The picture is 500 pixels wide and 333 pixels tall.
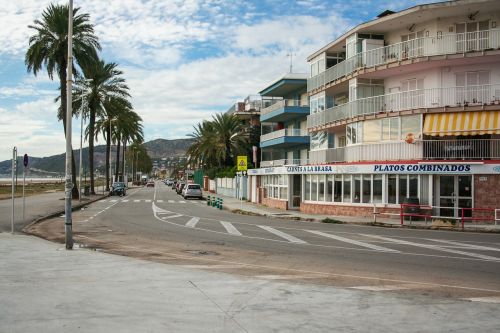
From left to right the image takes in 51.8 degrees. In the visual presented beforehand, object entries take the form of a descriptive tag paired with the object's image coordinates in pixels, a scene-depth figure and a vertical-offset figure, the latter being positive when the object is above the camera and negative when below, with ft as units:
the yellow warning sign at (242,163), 124.41 +2.36
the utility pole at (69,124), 48.88 +4.75
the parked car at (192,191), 183.21 -6.81
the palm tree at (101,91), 175.22 +28.05
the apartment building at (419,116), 88.74 +10.84
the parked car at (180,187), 235.61 -6.96
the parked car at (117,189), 201.87 -6.62
